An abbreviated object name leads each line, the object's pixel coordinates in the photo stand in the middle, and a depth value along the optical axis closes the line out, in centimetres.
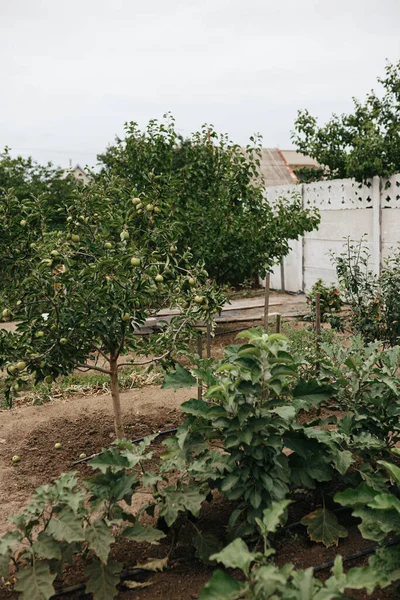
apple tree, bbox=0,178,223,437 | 396
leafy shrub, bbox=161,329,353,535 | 298
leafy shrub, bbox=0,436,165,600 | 268
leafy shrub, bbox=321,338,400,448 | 348
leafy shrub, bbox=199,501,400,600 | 219
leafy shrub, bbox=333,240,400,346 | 580
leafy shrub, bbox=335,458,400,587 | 261
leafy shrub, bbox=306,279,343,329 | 837
